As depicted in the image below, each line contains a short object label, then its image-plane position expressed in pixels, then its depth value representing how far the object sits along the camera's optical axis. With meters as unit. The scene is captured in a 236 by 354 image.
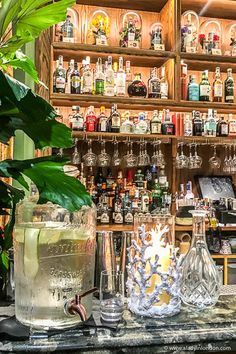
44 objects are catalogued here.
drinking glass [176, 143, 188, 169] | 3.49
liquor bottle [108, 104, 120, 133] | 3.40
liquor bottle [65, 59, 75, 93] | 3.39
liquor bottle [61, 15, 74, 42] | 3.38
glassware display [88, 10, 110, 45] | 3.46
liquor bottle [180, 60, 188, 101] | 3.54
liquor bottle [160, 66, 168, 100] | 3.52
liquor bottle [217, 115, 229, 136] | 3.59
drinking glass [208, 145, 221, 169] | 3.60
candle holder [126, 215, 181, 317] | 0.96
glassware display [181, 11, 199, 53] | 3.56
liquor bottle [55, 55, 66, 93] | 3.33
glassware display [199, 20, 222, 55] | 3.65
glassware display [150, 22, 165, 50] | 3.54
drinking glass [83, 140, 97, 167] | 3.33
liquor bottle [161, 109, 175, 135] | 3.46
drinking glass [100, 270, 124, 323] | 0.92
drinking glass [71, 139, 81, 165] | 3.32
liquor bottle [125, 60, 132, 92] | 3.54
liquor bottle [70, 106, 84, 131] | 3.35
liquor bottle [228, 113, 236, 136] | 3.62
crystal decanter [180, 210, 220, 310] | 1.03
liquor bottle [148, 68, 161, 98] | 3.50
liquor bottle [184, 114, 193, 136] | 3.51
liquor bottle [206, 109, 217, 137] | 3.55
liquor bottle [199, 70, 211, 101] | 3.57
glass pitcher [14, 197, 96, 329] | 0.87
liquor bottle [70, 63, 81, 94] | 3.38
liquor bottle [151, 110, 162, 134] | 3.44
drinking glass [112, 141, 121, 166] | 3.39
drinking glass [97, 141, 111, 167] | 3.36
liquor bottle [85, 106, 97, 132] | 3.38
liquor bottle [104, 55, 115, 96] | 3.42
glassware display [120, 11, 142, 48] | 3.51
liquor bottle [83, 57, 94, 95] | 3.39
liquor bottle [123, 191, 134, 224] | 3.48
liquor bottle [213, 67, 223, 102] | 3.65
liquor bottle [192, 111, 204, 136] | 3.55
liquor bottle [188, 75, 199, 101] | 3.55
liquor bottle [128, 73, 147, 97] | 3.53
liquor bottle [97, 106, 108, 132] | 3.38
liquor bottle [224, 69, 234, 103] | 3.67
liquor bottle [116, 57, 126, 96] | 3.47
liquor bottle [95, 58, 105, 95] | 3.42
